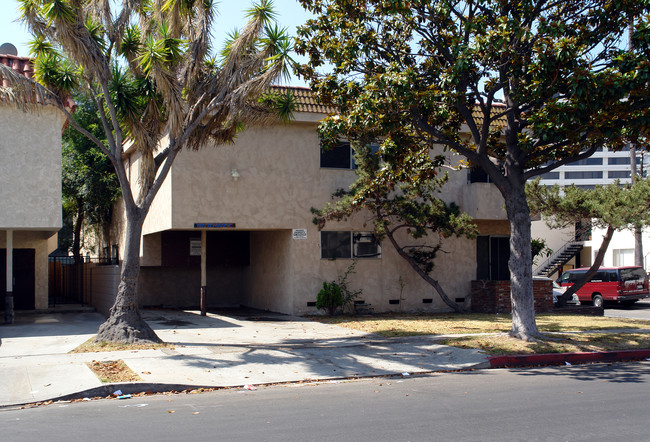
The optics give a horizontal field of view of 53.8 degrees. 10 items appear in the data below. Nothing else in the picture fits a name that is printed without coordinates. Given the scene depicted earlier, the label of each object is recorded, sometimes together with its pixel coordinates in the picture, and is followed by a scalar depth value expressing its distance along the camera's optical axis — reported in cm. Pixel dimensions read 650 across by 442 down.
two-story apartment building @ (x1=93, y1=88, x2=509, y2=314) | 1814
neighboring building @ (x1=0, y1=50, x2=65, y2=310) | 1538
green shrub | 1853
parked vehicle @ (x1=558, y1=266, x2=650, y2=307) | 2770
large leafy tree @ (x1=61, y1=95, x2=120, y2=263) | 2528
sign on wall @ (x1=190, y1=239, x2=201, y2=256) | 2122
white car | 2630
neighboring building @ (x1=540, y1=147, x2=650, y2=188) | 9388
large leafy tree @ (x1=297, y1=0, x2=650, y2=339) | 1148
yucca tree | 1203
